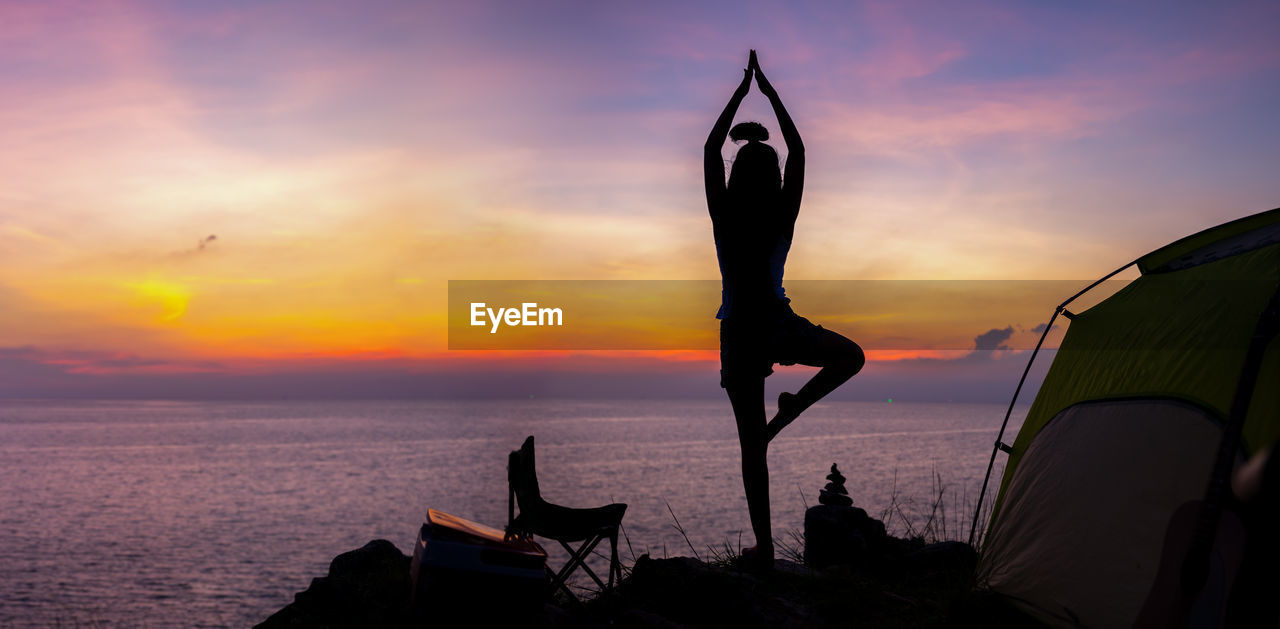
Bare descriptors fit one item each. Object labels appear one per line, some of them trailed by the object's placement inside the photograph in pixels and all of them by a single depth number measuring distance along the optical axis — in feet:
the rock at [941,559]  23.70
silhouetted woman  17.80
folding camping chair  17.52
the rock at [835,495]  28.07
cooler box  15.42
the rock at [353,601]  20.90
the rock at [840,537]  25.14
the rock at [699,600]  17.47
